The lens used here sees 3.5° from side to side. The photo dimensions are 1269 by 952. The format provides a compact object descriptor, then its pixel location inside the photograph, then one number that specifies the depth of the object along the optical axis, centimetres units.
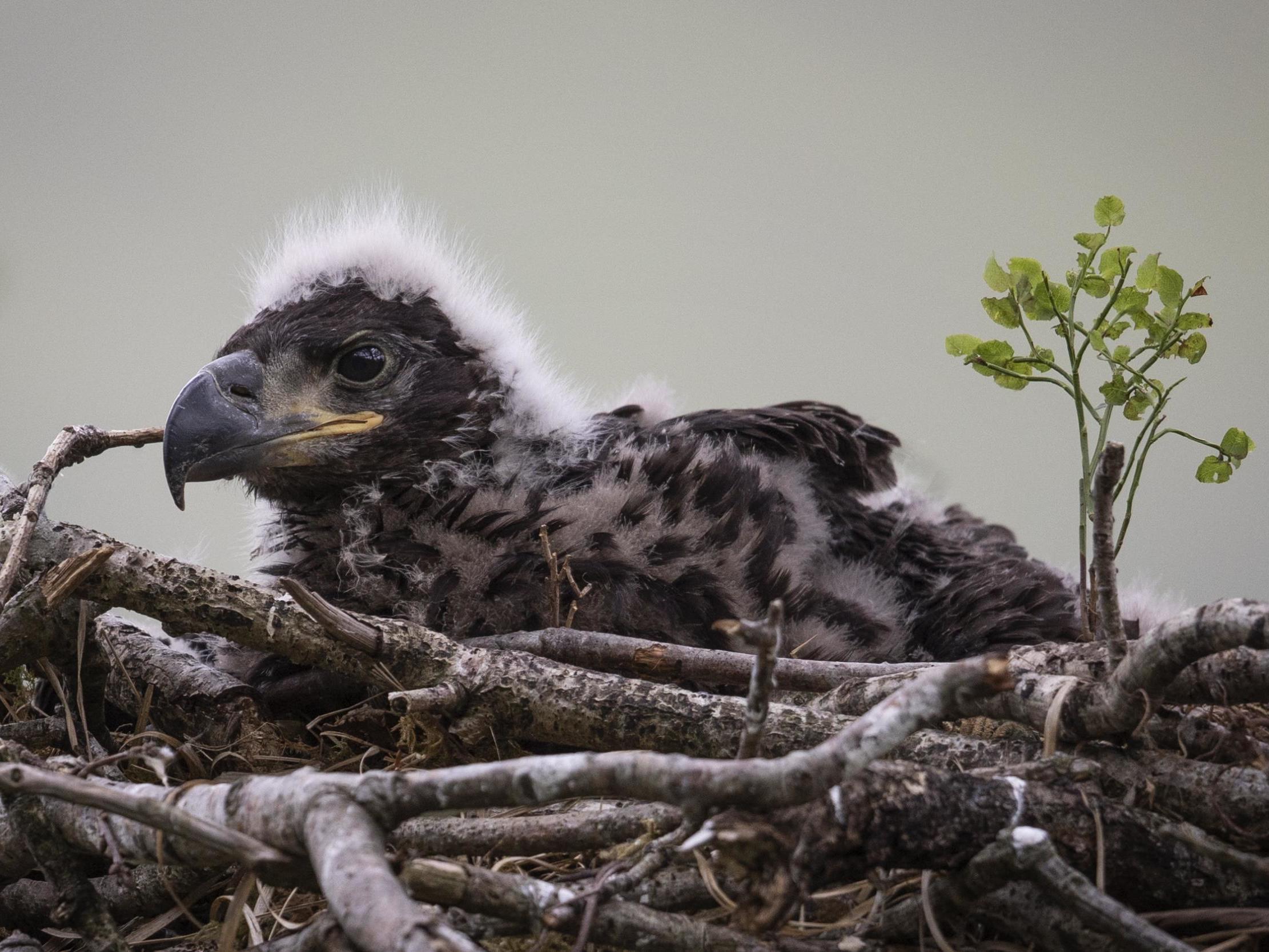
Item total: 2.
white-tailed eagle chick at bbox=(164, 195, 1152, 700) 738
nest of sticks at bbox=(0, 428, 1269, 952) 646
